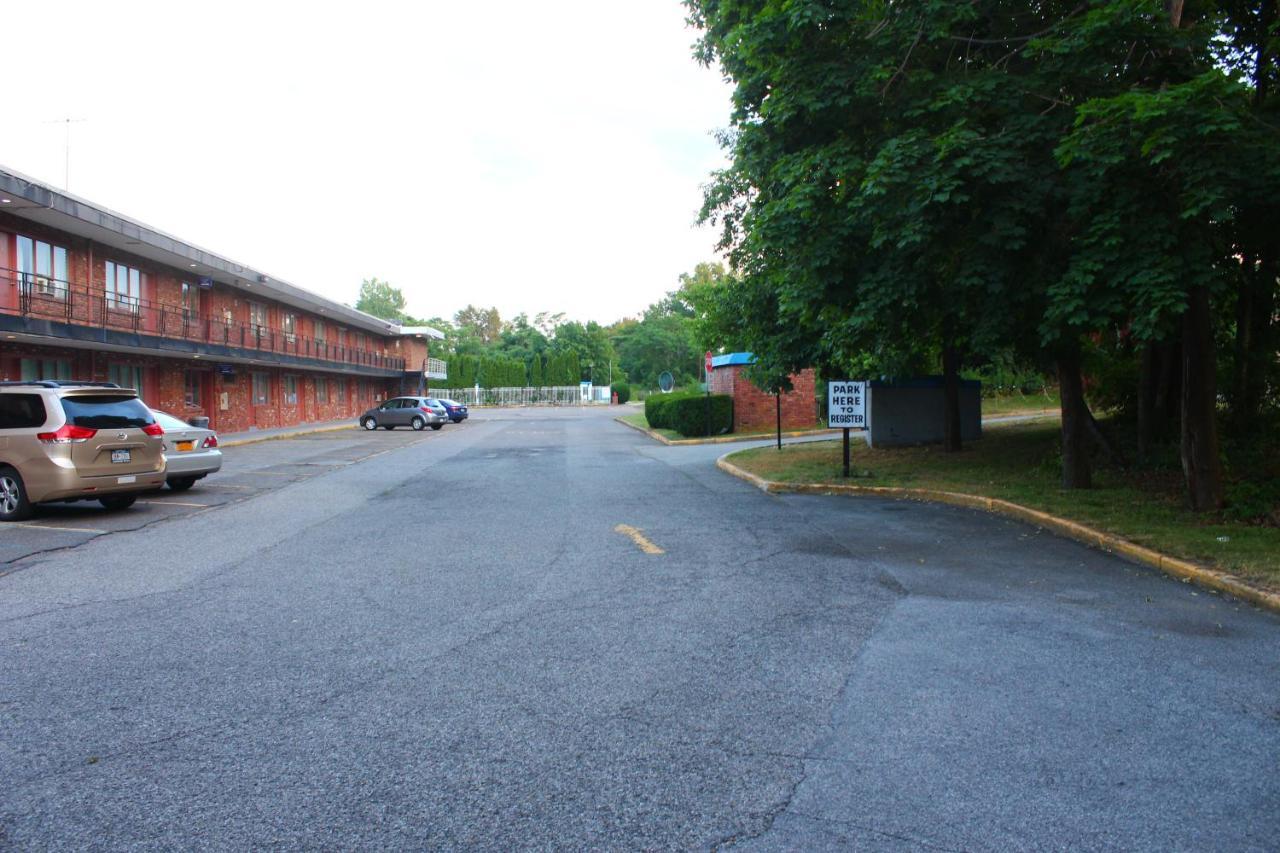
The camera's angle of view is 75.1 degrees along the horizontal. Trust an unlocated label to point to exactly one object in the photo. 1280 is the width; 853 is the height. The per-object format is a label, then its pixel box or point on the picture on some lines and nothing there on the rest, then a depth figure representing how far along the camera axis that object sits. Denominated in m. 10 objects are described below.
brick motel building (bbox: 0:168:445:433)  22.31
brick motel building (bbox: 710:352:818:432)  30.83
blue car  47.00
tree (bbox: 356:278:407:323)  110.56
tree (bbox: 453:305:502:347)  133.75
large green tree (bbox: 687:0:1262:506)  8.56
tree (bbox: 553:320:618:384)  97.69
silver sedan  14.04
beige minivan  10.77
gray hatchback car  39.94
